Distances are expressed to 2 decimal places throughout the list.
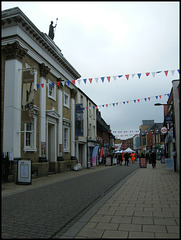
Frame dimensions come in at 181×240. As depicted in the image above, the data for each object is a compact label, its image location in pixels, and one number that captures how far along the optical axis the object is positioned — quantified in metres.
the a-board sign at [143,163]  24.51
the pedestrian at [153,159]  22.86
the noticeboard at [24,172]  10.48
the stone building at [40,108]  11.86
